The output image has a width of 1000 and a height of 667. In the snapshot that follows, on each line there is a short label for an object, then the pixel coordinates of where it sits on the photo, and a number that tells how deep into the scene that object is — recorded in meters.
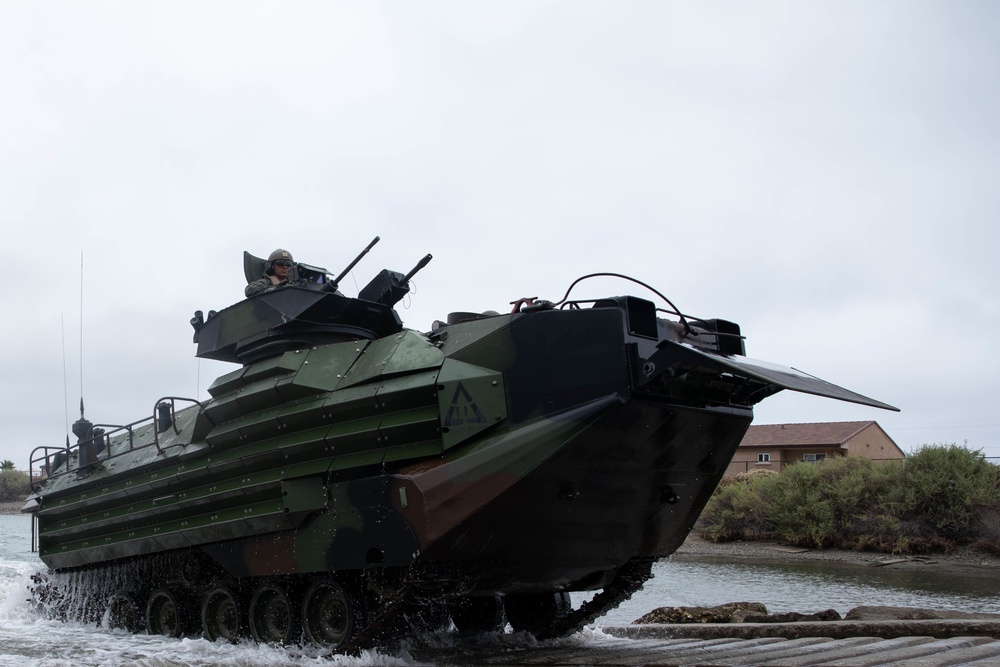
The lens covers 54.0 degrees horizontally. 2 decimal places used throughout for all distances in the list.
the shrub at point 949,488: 27.38
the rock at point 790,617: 12.95
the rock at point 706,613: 14.22
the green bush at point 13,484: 53.31
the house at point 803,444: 43.47
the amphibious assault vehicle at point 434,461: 8.98
